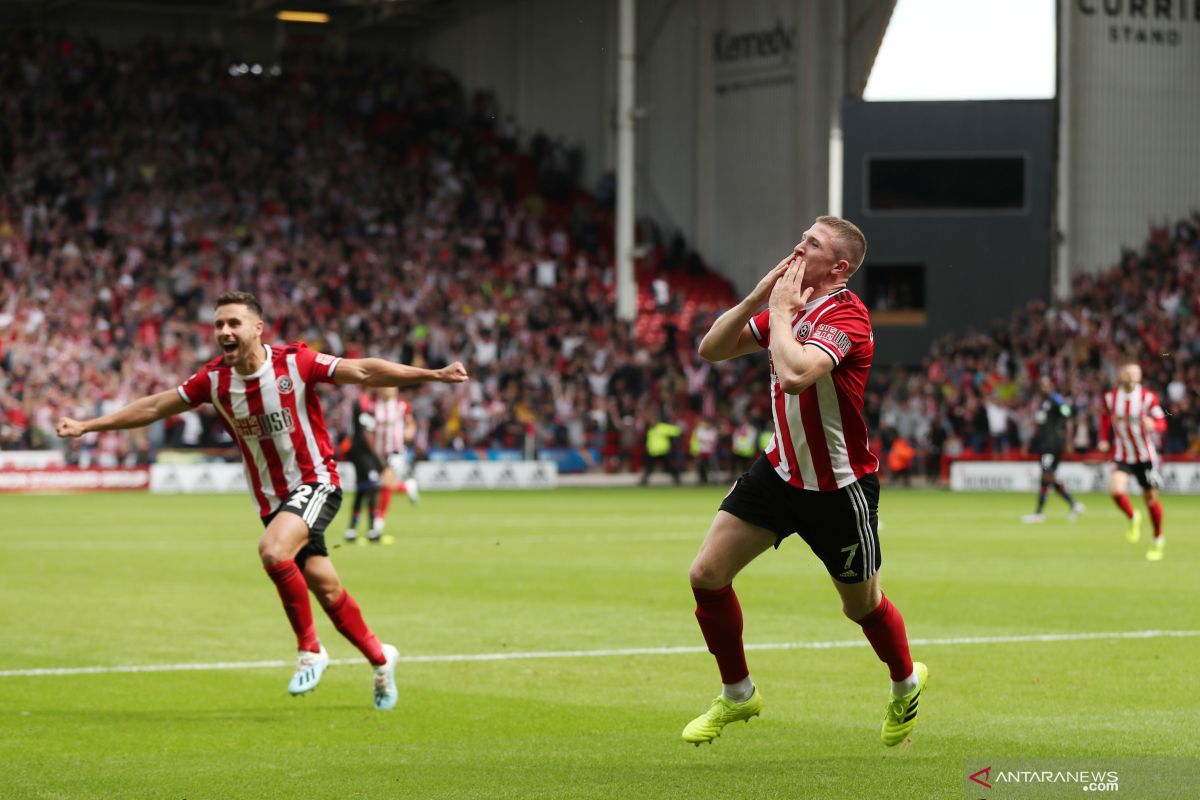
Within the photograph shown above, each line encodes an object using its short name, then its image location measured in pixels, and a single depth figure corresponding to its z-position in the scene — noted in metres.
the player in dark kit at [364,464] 23.25
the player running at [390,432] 23.94
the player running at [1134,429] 21.73
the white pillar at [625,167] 43.94
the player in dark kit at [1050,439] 26.16
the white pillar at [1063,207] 44.81
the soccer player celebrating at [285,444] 9.88
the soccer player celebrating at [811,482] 7.86
